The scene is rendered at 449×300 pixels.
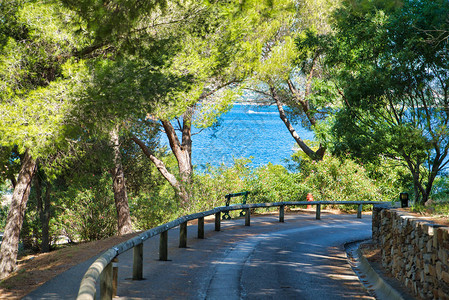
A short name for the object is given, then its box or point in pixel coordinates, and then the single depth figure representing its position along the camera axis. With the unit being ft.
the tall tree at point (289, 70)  95.76
